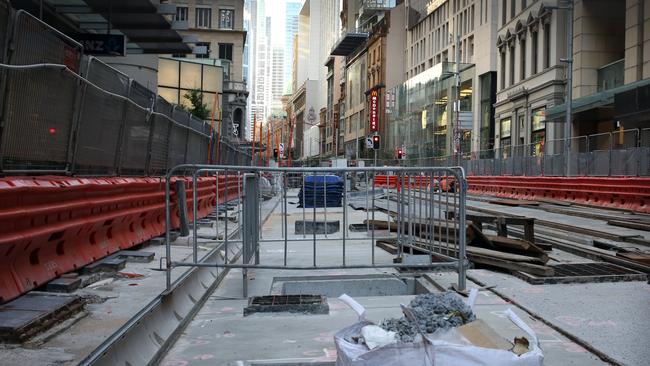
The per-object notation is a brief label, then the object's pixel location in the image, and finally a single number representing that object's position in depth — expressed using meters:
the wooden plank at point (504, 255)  7.55
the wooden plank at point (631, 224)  13.03
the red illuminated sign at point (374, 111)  78.88
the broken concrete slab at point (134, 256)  7.24
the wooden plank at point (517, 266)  7.10
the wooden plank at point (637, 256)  7.82
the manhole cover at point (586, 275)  6.89
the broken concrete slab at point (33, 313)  4.00
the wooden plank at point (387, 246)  8.89
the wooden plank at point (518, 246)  7.84
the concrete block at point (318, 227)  8.11
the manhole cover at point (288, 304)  5.74
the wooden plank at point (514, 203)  20.95
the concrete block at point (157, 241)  8.98
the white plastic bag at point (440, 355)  3.05
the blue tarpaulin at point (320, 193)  7.78
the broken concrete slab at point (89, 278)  5.75
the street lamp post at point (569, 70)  28.72
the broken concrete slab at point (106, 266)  6.23
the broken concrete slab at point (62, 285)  5.30
